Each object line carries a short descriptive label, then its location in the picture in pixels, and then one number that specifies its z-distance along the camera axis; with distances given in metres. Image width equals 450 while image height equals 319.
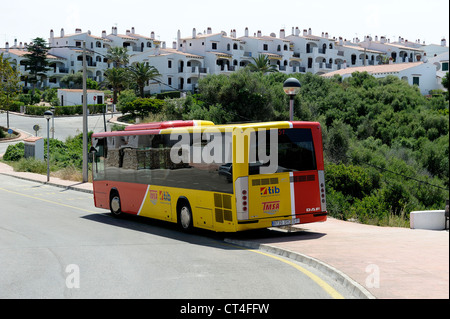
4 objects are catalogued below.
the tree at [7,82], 71.94
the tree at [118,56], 101.39
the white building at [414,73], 85.44
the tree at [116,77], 88.00
